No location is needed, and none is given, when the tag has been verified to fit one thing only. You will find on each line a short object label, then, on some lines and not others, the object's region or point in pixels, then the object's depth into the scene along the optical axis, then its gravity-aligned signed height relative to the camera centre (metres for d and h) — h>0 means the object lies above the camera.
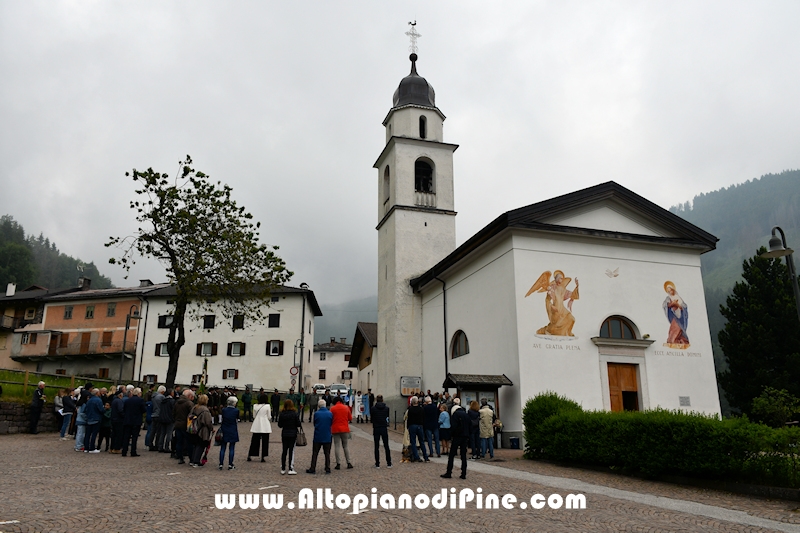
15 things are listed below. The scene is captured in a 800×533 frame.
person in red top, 13.01 -0.42
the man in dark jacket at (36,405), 19.76 -0.06
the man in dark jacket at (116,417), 15.16 -0.33
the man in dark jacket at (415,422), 14.85 -0.42
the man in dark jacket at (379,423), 14.03 -0.43
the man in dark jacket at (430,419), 15.64 -0.37
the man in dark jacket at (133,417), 14.76 -0.32
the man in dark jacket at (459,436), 11.73 -0.61
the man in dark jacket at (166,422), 15.20 -0.47
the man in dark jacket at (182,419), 13.70 -0.34
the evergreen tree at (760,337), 32.88 +3.80
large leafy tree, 23.44 +6.10
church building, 20.06 +3.41
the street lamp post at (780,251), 13.64 +3.44
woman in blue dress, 12.85 -0.49
